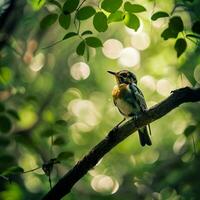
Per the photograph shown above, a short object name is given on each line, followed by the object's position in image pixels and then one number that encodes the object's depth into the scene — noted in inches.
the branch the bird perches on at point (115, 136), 225.9
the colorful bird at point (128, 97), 362.6
